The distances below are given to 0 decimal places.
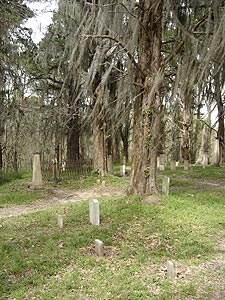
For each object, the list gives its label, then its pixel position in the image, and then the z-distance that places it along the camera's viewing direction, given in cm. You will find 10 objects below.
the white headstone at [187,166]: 1332
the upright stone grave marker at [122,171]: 1227
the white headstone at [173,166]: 1337
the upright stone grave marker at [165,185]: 764
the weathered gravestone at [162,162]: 1389
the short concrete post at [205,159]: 1655
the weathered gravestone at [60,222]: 569
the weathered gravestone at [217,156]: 1596
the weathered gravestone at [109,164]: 1305
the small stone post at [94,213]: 577
